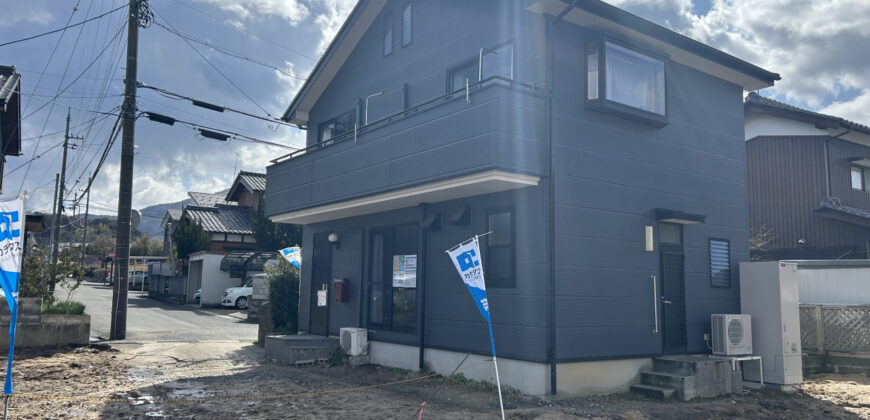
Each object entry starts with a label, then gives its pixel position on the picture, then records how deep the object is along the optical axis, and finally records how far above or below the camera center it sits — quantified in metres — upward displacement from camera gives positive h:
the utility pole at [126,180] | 15.81 +2.48
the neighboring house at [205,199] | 41.34 +5.29
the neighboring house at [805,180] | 18.94 +3.36
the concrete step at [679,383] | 9.06 -1.42
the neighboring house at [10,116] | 15.88 +4.42
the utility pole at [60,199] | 31.92 +3.99
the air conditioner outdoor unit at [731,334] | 10.17 -0.78
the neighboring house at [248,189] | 35.03 +5.17
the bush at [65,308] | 14.23 -0.72
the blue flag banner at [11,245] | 6.75 +0.32
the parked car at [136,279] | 41.81 -0.12
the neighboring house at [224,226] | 33.41 +2.80
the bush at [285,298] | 15.89 -0.47
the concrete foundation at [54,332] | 13.48 -1.22
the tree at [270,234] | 30.59 +2.17
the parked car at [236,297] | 27.09 -0.78
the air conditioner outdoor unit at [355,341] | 11.94 -1.14
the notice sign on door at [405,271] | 11.41 +0.18
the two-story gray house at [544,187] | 9.02 +1.52
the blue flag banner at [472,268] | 7.71 +0.17
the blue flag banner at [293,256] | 16.11 +0.60
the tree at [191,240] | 30.95 +1.85
